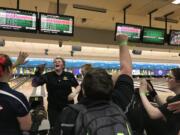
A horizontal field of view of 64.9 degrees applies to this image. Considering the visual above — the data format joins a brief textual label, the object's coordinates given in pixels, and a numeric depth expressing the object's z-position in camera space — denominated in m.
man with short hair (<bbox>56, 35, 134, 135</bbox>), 0.63
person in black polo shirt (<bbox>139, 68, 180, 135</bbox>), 1.01
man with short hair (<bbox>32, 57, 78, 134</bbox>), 1.86
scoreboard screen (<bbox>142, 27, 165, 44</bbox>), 2.88
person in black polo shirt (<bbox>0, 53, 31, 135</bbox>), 0.85
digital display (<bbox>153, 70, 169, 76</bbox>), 9.55
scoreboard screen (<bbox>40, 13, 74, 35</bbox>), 2.37
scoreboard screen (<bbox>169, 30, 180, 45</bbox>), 3.05
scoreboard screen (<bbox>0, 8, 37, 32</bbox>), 2.22
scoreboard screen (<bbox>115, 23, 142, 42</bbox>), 2.72
